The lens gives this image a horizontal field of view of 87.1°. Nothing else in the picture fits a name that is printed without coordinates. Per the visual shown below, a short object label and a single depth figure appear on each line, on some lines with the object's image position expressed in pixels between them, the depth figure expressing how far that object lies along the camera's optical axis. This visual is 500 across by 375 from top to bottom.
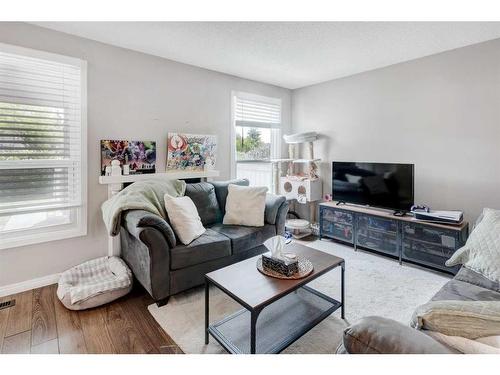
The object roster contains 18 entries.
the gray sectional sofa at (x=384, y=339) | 0.73
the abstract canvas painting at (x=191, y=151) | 3.16
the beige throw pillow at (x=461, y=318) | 0.85
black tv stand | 2.68
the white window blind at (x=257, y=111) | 3.87
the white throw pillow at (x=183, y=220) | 2.35
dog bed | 2.06
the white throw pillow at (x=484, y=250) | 1.73
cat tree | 3.97
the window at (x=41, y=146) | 2.27
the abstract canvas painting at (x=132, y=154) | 2.71
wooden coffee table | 1.56
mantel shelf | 2.69
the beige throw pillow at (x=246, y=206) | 2.94
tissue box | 1.76
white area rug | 1.77
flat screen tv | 3.02
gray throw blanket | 2.25
